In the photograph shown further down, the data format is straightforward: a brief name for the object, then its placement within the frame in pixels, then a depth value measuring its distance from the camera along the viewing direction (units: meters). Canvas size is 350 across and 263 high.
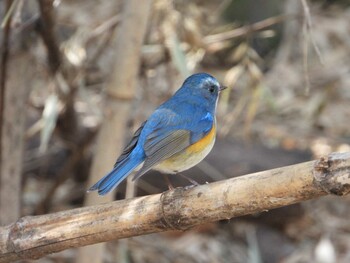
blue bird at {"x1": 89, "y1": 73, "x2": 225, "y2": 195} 6.72
